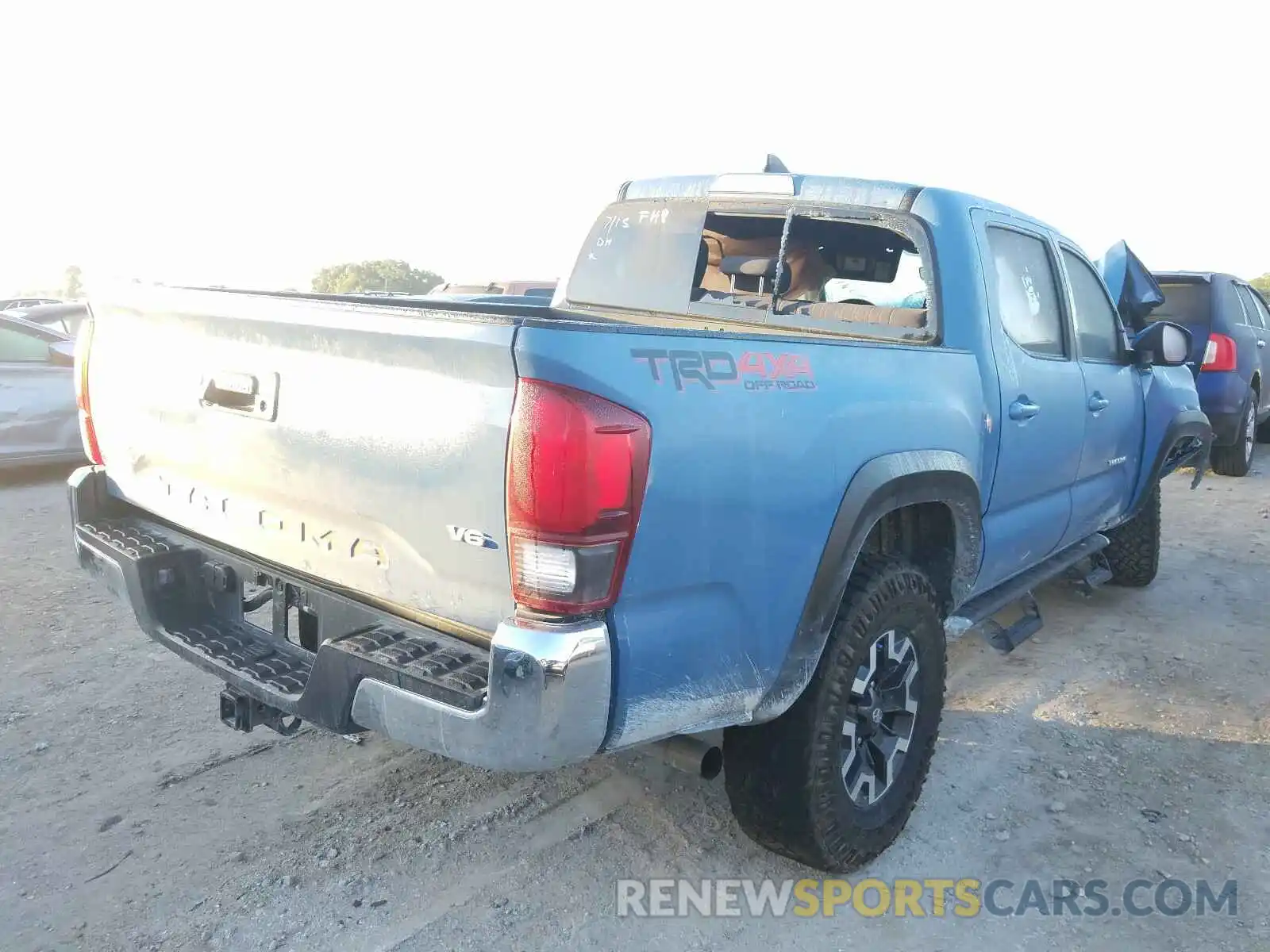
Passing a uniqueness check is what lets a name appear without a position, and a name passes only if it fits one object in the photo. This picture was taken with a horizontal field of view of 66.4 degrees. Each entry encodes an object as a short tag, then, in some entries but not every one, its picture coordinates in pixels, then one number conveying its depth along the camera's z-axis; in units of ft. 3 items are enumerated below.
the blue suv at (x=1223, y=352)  28.32
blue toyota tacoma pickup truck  6.41
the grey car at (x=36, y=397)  24.61
